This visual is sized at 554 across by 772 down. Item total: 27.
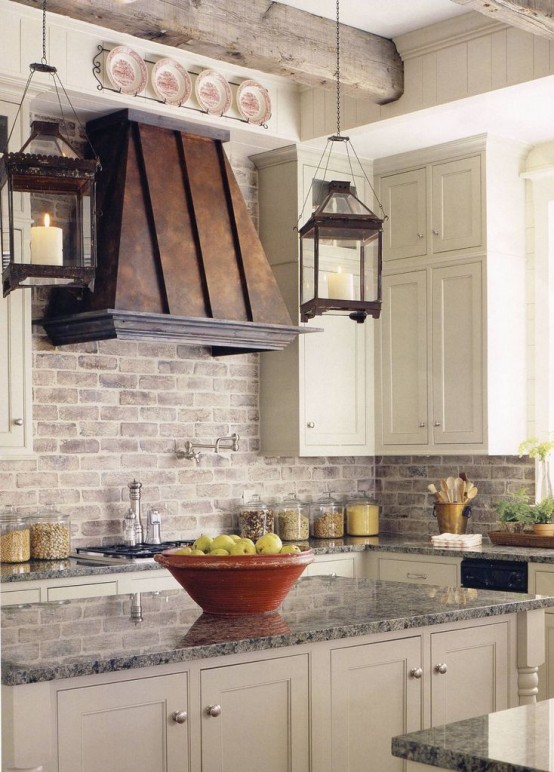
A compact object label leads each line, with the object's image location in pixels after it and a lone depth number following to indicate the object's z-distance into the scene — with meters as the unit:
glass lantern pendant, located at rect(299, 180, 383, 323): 3.60
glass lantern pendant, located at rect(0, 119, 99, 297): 3.29
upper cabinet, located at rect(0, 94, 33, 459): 4.59
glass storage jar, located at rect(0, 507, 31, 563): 4.56
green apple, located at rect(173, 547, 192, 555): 2.99
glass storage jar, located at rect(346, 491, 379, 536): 5.97
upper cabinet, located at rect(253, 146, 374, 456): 5.76
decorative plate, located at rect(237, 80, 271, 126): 5.41
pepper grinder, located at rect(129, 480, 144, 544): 5.17
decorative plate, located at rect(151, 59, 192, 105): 5.07
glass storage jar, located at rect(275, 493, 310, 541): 5.67
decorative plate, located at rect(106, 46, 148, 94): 4.88
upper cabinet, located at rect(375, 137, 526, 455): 5.59
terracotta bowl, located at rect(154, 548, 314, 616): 2.91
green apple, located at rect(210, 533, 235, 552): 3.04
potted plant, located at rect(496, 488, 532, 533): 5.29
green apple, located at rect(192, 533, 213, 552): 3.07
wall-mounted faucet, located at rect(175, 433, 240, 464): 5.54
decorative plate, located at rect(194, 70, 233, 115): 5.25
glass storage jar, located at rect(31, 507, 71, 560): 4.71
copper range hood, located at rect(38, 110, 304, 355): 4.80
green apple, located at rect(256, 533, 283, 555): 3.03
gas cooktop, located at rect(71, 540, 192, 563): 4.67
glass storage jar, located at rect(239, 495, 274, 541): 5.56
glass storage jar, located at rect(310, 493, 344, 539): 5.89
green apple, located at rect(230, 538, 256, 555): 3.01
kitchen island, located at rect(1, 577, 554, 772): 2.41
